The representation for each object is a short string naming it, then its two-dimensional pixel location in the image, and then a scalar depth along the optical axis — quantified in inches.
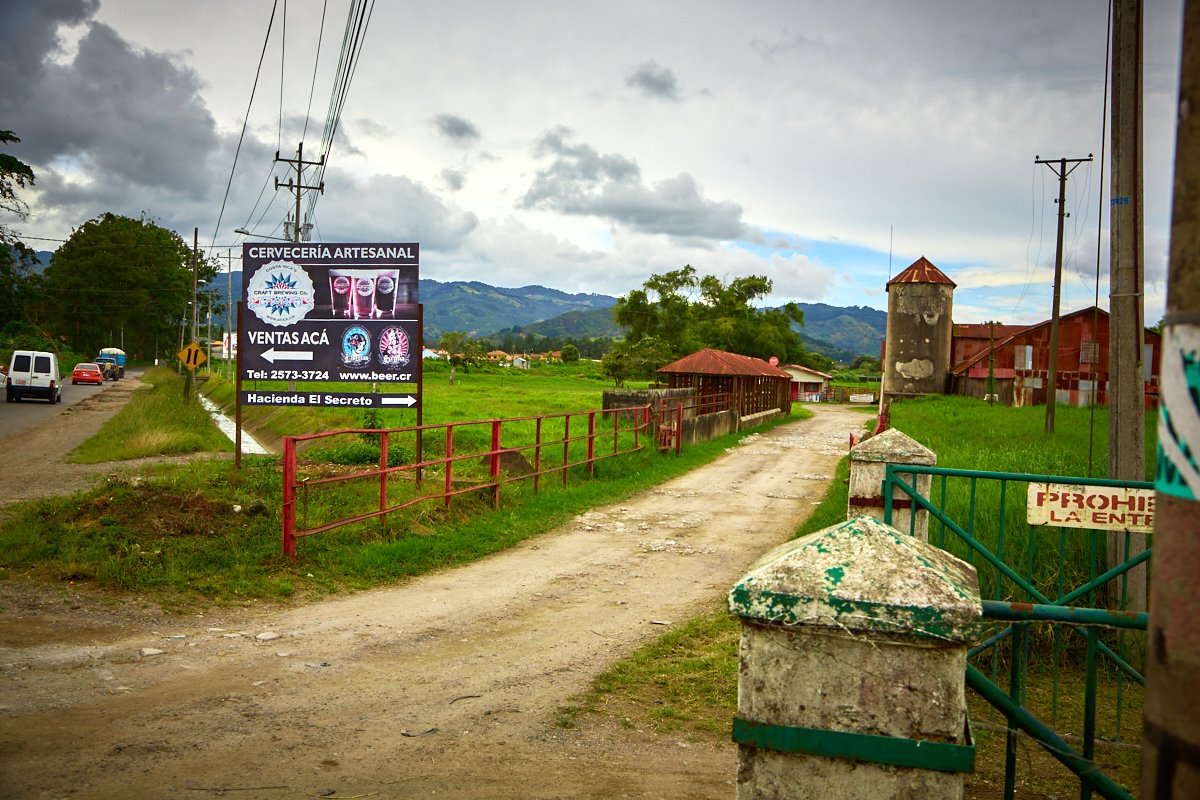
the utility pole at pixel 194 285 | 1333.7
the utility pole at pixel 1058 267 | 1080.2
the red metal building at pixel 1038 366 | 1658.5
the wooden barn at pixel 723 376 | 1268.5
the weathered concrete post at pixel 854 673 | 83.0
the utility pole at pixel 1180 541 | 56.5
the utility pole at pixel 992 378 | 1513.5
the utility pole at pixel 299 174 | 1411.2
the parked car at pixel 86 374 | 1935.3
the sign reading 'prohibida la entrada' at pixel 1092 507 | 214.7
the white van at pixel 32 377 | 1262.3
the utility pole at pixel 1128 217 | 253.3
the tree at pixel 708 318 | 2751.0
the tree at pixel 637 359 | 2413.9
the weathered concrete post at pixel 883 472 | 247.8
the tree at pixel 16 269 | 1444.4
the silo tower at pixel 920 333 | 1763.2
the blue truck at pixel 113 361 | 2352.9
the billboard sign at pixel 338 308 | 501.4
